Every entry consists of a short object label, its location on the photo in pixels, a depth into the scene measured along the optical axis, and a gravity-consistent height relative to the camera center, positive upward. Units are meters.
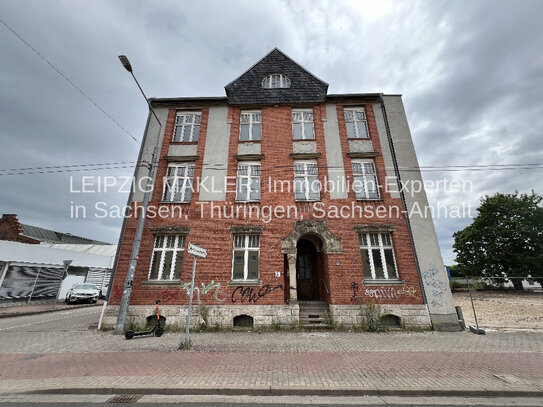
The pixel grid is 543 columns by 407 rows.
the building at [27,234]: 29.36 +7.79
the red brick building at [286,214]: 10.11 +3.29
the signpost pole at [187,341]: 7.07 -1.63
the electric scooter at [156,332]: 8.32 -1.63
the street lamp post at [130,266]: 9.10 +0.80
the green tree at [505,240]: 27.39 +5.38
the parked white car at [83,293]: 20.28 -0.64
